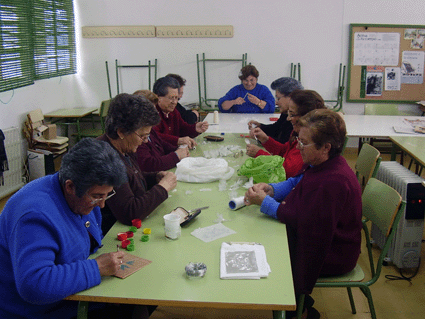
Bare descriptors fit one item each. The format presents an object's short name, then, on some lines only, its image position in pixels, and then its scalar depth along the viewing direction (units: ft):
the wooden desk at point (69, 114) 18.54
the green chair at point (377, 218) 6.63
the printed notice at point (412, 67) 20.66
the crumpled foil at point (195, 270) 4.94
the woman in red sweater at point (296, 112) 8.47
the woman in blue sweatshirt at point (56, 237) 4.40
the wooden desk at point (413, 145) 10.66
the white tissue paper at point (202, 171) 8.38
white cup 5.88
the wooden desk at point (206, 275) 4.56
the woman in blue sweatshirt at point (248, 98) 17.51
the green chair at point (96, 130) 18.54
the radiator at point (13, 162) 15.17
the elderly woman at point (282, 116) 11.63
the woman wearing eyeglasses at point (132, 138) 6.42
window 15.37
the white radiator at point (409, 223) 9.44
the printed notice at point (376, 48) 20.58
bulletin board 20.53
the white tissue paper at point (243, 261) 4.99
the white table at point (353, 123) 13.60
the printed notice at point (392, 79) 20.84
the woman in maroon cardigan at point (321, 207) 6.17
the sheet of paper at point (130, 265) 5.03
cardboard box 17.30
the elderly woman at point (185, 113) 14.99
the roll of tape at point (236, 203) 6.98
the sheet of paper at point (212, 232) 6.03
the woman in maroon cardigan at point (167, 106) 11.19
